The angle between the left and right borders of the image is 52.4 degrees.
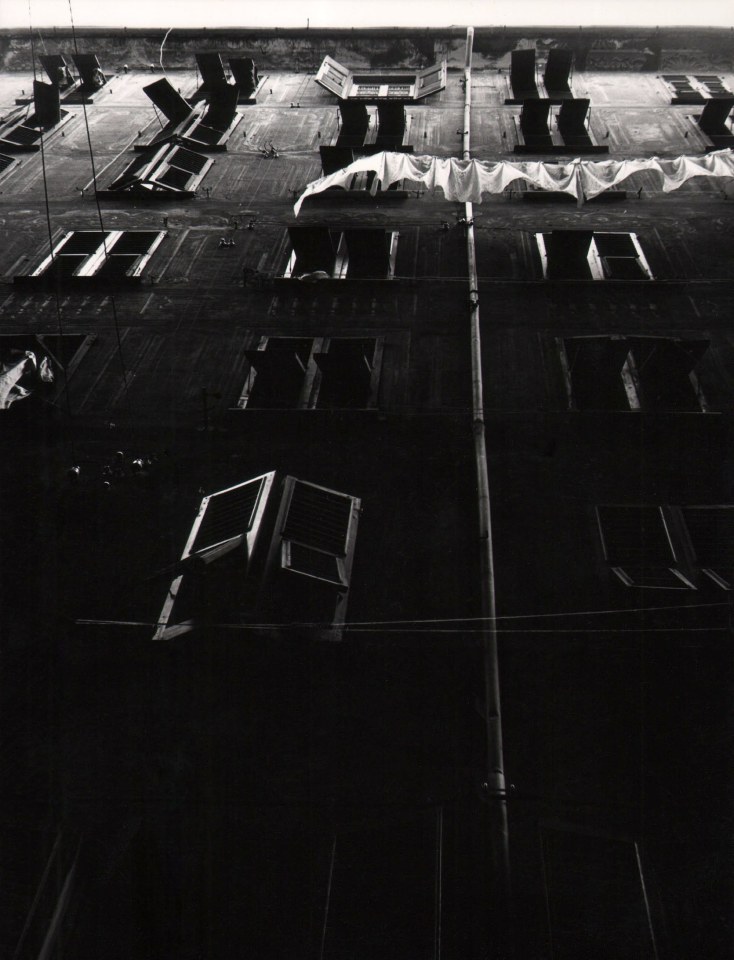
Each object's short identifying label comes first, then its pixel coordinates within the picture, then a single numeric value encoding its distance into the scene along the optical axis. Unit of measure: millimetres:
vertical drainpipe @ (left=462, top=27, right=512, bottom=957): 10414
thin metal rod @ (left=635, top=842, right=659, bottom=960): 10359
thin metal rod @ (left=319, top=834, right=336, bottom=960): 10469
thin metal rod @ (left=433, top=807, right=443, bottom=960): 10461
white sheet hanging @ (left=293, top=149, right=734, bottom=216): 27875
